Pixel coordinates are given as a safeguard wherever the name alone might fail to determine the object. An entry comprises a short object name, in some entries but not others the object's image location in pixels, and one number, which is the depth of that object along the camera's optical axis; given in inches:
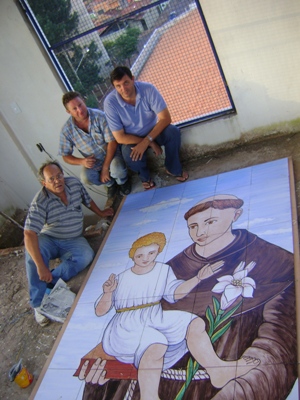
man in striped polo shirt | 126.6
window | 135.0
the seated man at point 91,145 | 140.8
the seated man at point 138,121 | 134.4
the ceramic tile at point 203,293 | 87.5
